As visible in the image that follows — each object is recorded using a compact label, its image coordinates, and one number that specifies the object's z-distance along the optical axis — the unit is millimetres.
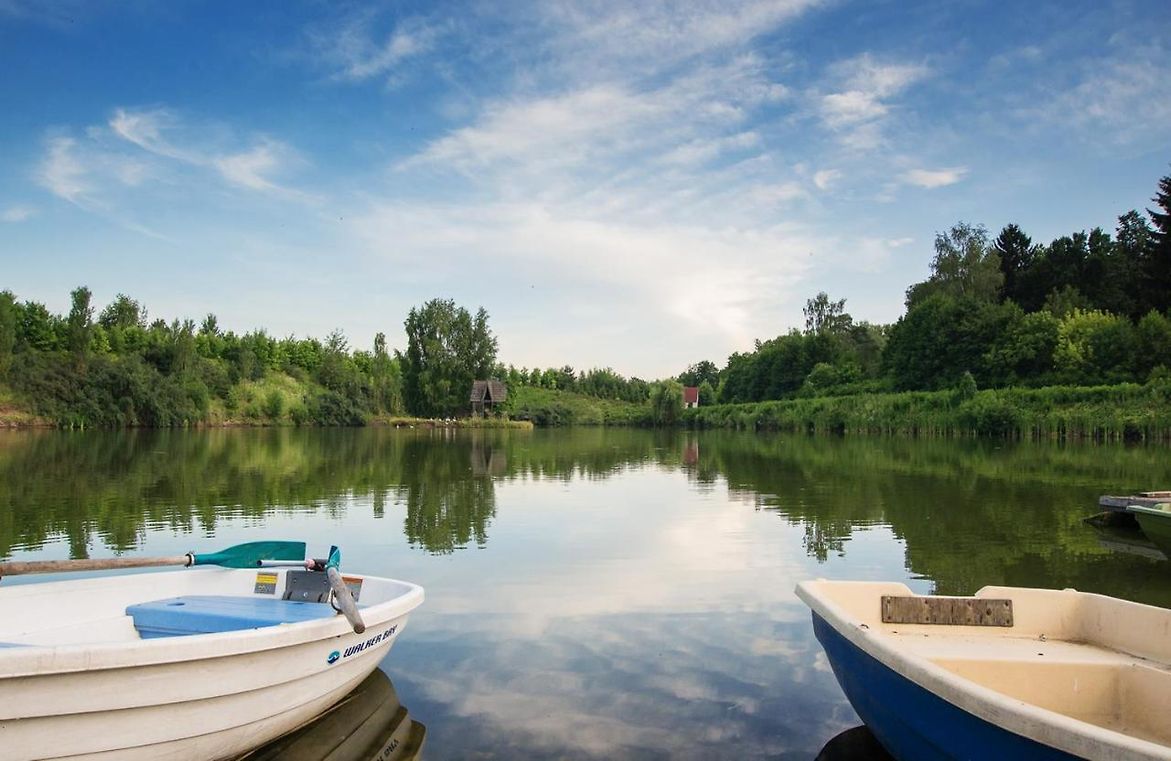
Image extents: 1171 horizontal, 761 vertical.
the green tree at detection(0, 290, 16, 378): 55594
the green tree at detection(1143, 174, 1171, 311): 53844
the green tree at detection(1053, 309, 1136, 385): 46844
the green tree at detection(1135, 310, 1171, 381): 45219
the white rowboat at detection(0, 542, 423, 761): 4156
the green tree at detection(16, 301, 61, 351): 65269
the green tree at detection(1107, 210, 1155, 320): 56750
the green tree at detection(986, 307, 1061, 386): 51719
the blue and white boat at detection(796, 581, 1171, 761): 3561
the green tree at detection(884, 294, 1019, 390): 56572
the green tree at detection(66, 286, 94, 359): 61594
